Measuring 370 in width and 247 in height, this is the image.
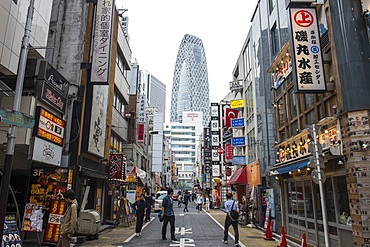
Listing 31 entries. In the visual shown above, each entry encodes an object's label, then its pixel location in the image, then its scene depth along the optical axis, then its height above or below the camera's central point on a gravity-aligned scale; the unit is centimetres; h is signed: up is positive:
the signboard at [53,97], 1088 +369
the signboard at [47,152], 985 +128
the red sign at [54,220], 1005 -131
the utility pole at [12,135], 632 +119
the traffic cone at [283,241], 941 -185
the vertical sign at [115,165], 1869 +139
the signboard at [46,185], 1094 +2
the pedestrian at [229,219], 1048 -122
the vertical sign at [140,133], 3100 +593
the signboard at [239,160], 2489 +240
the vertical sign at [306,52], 902 +460
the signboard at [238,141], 2461 +410
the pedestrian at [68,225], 669 -95
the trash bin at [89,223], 1162 -161
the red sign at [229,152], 3203 +404
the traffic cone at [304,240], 769 -148
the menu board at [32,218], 950 -113
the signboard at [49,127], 1017 +232
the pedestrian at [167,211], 1138 -102
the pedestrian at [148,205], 1753 -128
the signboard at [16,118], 629 +160
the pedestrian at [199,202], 2919 -163
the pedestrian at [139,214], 1284 -130
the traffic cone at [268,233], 1204 -201
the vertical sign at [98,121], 1438 +364
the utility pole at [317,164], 737 +63
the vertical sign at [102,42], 1402 +748
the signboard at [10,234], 751 -134
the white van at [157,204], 2981 -191
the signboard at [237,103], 2658 +810
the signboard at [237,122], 2618 +612
